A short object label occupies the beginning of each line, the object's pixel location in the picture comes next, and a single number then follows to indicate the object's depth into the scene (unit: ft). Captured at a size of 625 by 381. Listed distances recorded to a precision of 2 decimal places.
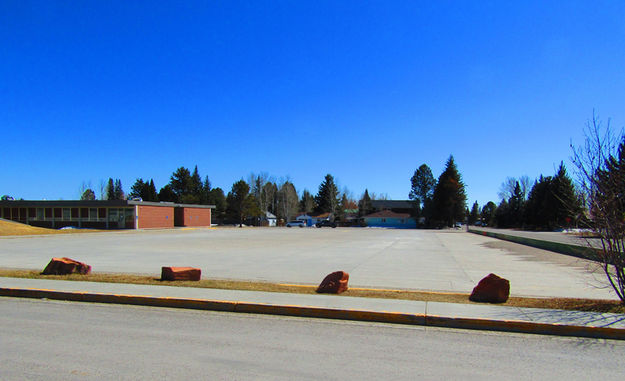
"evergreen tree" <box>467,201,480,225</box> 496.64
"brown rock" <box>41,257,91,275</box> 37.60
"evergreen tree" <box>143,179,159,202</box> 354.74
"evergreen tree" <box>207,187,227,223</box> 337.89
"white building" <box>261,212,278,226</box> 300.40
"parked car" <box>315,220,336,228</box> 271.74
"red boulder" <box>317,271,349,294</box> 29.71
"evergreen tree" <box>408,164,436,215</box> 349.20
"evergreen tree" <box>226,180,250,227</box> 253.47
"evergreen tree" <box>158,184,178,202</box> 349.61
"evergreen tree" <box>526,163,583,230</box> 217.77
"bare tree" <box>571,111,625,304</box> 23.89
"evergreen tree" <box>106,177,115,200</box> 453.00
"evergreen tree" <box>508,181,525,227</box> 315.37
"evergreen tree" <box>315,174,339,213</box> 378.28
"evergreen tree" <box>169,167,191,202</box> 354.95
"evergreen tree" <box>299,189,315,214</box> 446.19
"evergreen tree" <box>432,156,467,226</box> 296.71
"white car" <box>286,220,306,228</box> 278.26
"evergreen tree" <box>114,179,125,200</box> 467.23
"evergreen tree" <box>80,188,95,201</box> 468.63
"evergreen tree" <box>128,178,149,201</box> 362.78
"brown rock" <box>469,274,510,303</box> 27.02
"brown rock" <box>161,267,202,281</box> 34.27
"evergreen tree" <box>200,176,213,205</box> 341.82
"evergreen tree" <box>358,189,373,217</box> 386.13
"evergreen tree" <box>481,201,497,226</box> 415.87
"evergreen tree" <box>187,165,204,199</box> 345.82
